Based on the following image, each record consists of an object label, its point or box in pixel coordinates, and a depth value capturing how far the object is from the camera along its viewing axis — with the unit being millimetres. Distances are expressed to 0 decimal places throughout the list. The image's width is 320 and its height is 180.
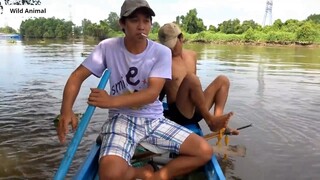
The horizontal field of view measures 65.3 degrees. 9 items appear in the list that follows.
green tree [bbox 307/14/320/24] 64877
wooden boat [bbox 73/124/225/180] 1739
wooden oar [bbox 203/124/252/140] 2245
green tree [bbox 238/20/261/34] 44136
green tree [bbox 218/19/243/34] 44695
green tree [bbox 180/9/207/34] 51563
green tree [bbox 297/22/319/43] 30840
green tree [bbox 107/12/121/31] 66802
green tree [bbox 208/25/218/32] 49299
